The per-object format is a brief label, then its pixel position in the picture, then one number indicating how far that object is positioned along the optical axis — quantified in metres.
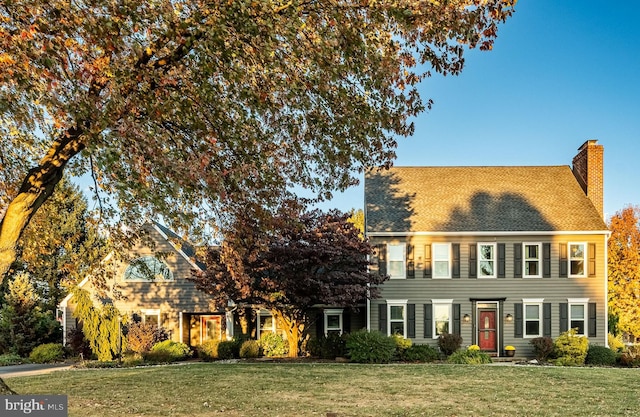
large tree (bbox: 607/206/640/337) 29.51
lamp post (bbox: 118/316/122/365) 20.83
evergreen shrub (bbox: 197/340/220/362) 22.56
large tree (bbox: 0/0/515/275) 6.18
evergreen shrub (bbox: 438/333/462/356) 22.45
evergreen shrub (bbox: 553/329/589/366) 20.91
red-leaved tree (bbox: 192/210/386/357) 20.02
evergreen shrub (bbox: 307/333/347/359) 22.30
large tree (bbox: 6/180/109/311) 33.12
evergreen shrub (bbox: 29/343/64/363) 23.92
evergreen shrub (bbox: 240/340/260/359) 22.48
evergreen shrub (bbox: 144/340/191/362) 21.66
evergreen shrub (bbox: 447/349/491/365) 20.31
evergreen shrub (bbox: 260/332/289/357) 23.28
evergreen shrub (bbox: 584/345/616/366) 21.02
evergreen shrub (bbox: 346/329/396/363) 20.47
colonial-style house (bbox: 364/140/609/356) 23.58
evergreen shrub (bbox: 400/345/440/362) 21.28
